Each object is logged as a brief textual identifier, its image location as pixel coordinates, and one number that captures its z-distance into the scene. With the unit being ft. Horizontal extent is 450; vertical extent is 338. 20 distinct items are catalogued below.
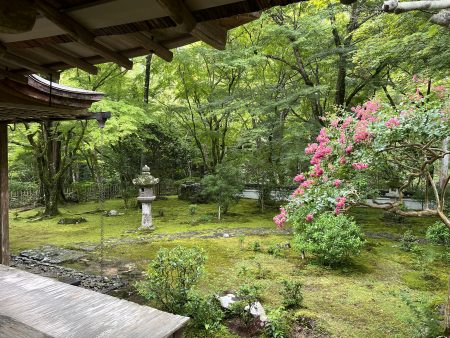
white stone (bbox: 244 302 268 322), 14.93
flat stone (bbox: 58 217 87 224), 38.49
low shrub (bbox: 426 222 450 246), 24.14
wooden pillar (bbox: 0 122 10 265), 20.71
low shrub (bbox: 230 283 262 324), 15.11
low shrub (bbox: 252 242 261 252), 26.58
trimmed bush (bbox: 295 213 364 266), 22.12
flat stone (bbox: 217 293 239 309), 15.88
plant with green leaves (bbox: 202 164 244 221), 39.22
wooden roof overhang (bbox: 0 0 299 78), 4.08
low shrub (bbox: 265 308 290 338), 13.79
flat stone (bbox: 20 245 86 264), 24.09
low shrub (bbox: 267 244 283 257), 25.32
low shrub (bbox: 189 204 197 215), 42.83
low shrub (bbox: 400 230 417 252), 26.66
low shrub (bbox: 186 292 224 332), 14.29
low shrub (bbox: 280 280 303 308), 16.43
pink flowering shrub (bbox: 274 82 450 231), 14.52
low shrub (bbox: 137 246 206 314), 14.94
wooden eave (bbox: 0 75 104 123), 11.62
